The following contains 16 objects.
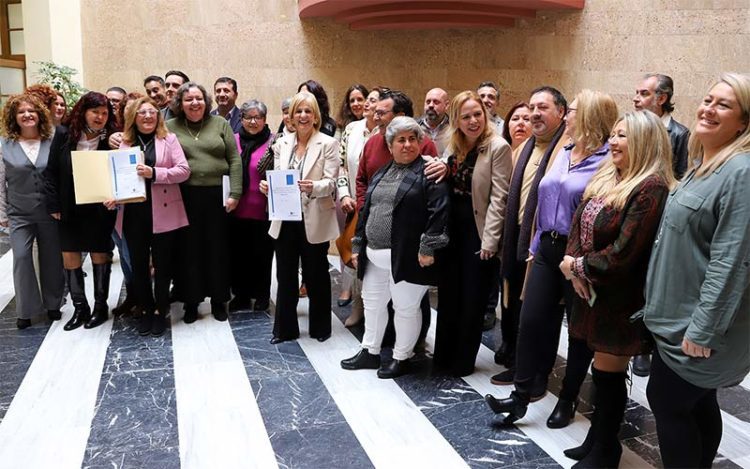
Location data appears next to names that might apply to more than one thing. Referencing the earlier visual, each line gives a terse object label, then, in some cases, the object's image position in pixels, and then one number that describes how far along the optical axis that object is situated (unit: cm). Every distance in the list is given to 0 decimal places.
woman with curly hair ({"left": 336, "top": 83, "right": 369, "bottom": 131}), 528
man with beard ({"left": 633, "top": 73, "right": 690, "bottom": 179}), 395
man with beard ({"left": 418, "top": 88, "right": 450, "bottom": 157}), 423
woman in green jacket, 197
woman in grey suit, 441
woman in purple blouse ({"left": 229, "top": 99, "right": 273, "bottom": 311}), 481
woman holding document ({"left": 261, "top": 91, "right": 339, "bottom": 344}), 418
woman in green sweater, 458
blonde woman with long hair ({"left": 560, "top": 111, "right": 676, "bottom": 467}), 244
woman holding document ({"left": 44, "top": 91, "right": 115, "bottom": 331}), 440
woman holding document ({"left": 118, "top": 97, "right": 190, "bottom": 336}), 438
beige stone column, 800
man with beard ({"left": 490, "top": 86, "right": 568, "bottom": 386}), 320
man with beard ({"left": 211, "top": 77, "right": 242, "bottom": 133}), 521
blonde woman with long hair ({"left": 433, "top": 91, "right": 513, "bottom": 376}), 350
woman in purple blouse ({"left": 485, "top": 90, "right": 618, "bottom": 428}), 286
